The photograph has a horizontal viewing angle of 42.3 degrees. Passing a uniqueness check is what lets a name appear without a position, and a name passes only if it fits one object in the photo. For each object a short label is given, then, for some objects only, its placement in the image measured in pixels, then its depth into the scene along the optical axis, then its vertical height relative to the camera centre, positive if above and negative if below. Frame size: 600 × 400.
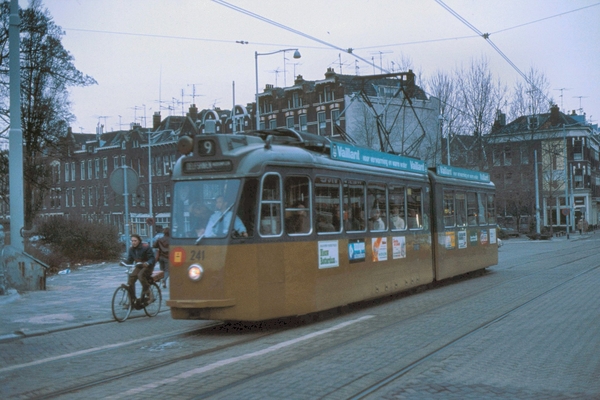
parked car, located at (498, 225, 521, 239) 57.61 -1.14
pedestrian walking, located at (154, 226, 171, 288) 17.27 -0.45
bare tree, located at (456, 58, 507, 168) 46.25 +6.82
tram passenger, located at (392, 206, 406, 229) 14.90 +0.05
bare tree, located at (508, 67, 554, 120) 48.94 +7.31
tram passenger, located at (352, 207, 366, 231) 13.16 +0.05
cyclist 13.90 -0.57
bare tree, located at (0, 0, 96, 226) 28.12 +5.68
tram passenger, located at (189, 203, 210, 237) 10.95 +0.14
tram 10.83 -0.02
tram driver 10.79 +0.06
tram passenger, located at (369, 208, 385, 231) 13.88 +0.01
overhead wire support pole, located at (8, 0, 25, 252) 17.28 +1.80
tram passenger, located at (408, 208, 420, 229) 15.79 +0.04
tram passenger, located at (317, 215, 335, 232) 12.03 -0.01
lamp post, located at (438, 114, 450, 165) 44.19 +5.42
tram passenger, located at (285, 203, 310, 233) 11.45 +0.05
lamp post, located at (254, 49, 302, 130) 40.00 +8.84
